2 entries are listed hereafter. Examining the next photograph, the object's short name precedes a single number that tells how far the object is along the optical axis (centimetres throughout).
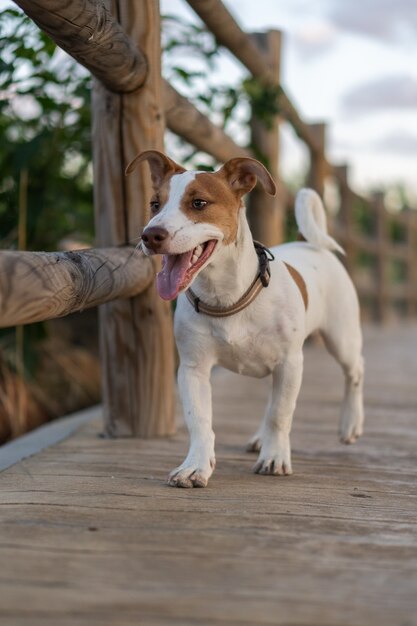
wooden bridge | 147
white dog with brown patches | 179
